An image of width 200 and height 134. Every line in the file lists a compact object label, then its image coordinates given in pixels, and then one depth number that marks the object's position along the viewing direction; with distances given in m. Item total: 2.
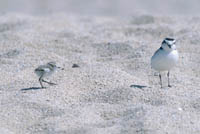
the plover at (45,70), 15.33
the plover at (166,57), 15.34
